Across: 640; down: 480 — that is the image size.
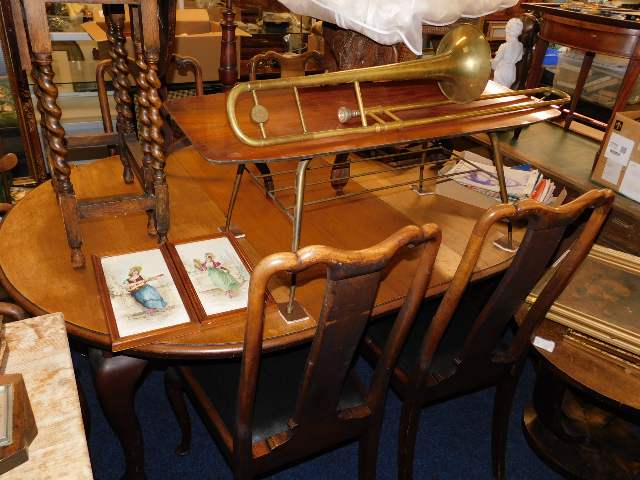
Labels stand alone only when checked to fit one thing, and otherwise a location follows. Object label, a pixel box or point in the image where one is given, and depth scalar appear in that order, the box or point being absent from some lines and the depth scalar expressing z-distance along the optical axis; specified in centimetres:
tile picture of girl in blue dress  118
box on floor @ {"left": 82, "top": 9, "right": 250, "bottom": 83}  332
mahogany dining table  119
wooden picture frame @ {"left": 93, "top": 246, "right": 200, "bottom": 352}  114
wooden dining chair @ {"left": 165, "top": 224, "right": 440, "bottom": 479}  95
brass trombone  110
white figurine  286
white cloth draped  132
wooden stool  113
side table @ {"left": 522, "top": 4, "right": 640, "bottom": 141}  239
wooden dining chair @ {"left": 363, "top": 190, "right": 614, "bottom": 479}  116
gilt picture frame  153
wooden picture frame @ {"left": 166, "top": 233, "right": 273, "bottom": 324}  122
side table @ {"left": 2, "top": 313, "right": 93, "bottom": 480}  73
